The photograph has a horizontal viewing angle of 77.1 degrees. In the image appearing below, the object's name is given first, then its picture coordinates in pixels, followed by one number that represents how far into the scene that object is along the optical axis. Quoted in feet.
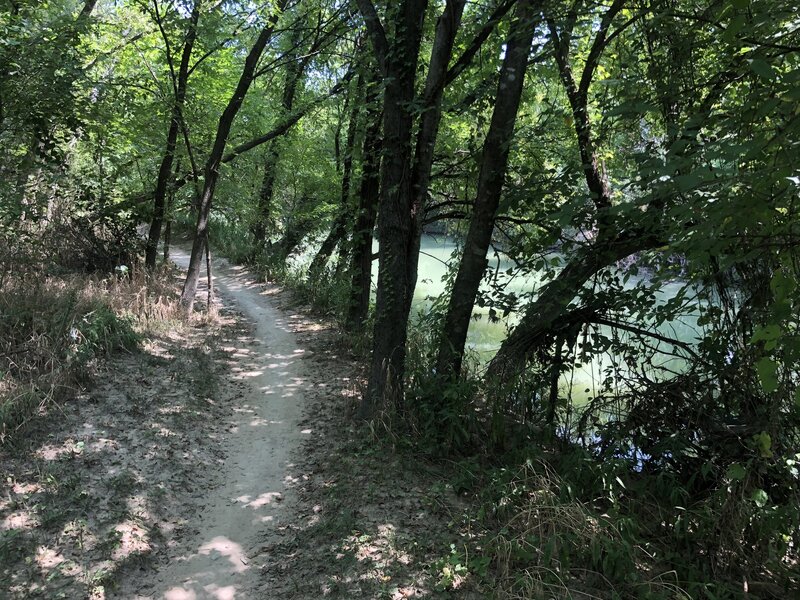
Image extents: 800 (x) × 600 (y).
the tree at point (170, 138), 28.86
